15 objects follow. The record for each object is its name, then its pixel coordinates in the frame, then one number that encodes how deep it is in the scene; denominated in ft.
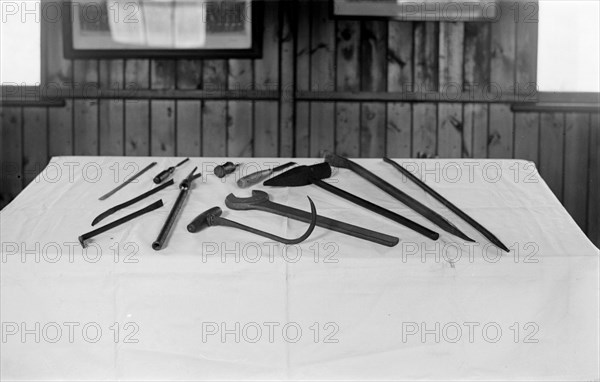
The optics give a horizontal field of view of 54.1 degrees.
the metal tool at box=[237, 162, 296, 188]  5.32
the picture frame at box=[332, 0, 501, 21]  9.30
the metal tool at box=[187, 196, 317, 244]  4.31
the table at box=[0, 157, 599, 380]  4.20
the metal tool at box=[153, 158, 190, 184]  5.52
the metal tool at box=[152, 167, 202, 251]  4.31
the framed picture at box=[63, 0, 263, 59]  9.36
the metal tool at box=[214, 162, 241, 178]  5.59
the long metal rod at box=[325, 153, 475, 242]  4.68
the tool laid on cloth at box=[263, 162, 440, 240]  5.05
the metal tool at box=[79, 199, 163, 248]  4.41
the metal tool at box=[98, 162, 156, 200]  5.25
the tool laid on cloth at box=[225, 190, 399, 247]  4.41
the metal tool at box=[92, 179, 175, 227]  4.80
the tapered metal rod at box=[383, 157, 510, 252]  4.46
